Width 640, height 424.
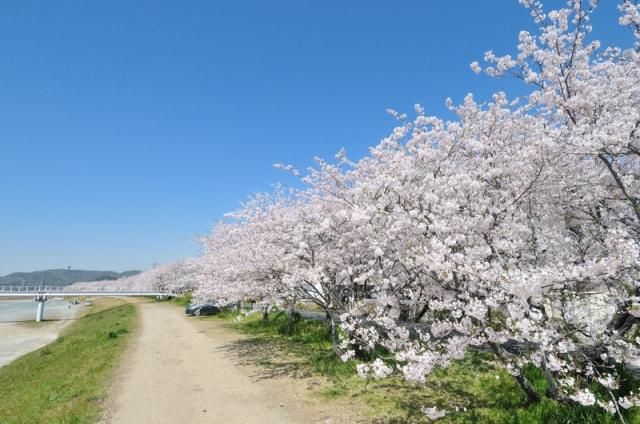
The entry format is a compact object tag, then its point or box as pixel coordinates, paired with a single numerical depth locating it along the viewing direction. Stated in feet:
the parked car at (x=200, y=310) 116.57
